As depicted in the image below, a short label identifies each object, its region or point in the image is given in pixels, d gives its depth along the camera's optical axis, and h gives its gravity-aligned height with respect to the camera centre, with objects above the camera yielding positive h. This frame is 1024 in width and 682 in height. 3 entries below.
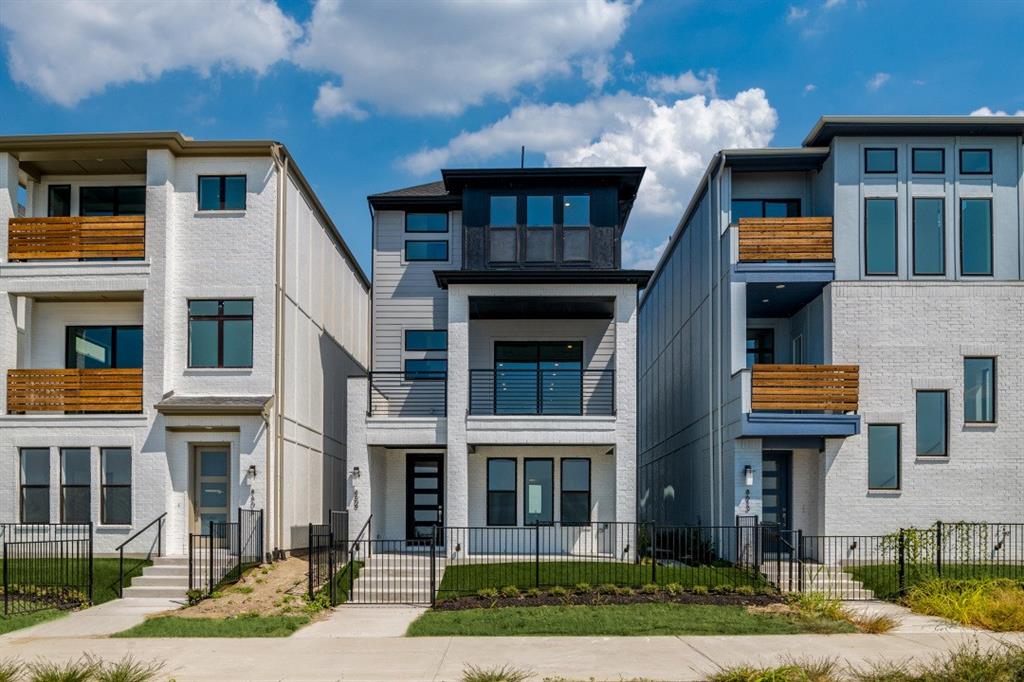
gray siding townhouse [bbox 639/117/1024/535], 22.27 +1.58
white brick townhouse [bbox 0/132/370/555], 21.80 +1.09
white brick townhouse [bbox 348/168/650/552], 23.52 +1.11
